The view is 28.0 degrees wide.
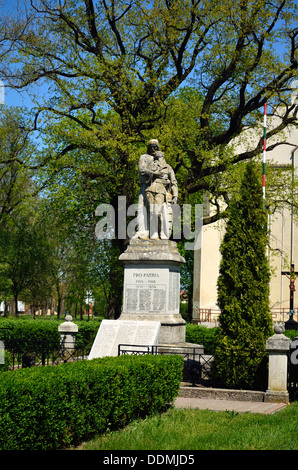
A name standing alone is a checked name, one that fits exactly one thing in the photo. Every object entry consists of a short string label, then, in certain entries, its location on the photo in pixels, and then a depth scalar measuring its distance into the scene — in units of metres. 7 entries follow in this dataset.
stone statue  14.85
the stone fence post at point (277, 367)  11.39
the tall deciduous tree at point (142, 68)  22.44
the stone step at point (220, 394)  11.55
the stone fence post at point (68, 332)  16.39
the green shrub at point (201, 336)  16.28
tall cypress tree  12.19
